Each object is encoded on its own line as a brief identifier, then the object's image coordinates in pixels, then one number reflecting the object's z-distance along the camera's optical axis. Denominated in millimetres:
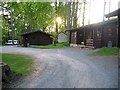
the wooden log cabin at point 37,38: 17664
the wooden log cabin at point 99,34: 9829
